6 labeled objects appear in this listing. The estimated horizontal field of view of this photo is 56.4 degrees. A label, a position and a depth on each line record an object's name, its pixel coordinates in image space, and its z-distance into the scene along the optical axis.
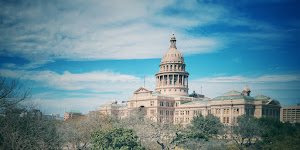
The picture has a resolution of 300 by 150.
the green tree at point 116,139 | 48.59
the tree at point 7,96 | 36.06
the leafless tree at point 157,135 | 55.47
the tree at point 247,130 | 64.56
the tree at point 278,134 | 51.88
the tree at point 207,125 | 76.12
